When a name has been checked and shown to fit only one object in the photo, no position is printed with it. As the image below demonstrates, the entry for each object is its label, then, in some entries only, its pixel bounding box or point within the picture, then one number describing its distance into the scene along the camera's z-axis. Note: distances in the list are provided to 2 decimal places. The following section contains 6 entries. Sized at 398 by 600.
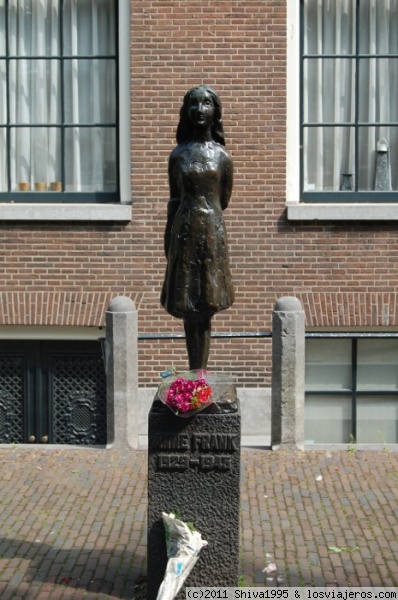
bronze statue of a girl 6.95
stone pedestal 6.76
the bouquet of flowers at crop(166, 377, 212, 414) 6.63
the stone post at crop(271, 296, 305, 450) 10.16
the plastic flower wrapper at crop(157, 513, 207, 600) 6.47
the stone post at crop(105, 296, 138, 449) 10.29
